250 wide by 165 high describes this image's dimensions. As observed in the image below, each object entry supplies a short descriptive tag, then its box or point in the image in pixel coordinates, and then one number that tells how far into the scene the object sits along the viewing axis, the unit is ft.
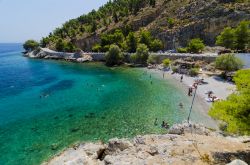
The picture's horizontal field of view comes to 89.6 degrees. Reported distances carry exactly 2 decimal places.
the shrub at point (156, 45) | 176.13
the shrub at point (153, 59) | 154.10
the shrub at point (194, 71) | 119.36
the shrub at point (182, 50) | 158.38
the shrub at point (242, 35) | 136.68
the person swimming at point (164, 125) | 67.23
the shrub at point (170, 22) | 188.85
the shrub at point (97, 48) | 203.28
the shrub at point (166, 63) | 139.12
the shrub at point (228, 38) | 138.61
